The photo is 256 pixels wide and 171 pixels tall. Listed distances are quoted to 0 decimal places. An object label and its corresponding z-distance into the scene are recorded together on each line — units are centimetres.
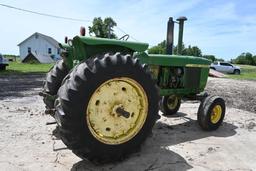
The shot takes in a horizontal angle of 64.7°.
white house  3703
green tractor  238
